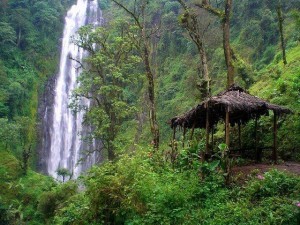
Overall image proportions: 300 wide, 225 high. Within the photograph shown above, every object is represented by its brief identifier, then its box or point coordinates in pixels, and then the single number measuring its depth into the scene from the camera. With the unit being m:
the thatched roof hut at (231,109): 9.22
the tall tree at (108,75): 18.97
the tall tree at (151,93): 14.60
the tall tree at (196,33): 15.52
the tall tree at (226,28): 14.93
